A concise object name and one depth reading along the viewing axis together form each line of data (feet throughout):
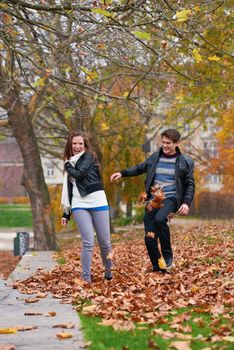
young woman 49.44
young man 51.36
